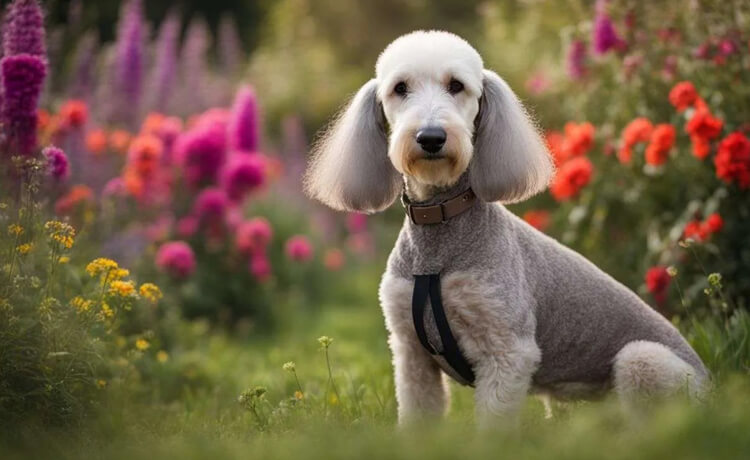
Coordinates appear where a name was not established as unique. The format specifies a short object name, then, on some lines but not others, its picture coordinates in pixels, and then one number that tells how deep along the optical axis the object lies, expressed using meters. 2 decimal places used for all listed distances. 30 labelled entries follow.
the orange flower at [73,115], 5.68
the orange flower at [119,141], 6.53
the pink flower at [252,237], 6.53
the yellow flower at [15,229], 3.31
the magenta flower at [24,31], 3.93
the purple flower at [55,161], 3.65
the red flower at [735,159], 4.52
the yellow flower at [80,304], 3.45
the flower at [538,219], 6.79
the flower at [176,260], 5.86
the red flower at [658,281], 4.76
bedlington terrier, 3.18
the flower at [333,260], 8.00
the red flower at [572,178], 5.66
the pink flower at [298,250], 7.02
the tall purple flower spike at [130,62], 6.52
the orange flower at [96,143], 6.37
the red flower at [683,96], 4.87
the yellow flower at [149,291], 3.85
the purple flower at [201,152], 6.26
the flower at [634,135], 5.14
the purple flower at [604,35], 5.62
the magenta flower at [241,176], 6.32
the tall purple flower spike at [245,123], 6.58
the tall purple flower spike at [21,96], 3.81
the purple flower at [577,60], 6.41
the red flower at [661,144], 4.90
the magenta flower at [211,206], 6.36
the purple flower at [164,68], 7.12
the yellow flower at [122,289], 3.60
